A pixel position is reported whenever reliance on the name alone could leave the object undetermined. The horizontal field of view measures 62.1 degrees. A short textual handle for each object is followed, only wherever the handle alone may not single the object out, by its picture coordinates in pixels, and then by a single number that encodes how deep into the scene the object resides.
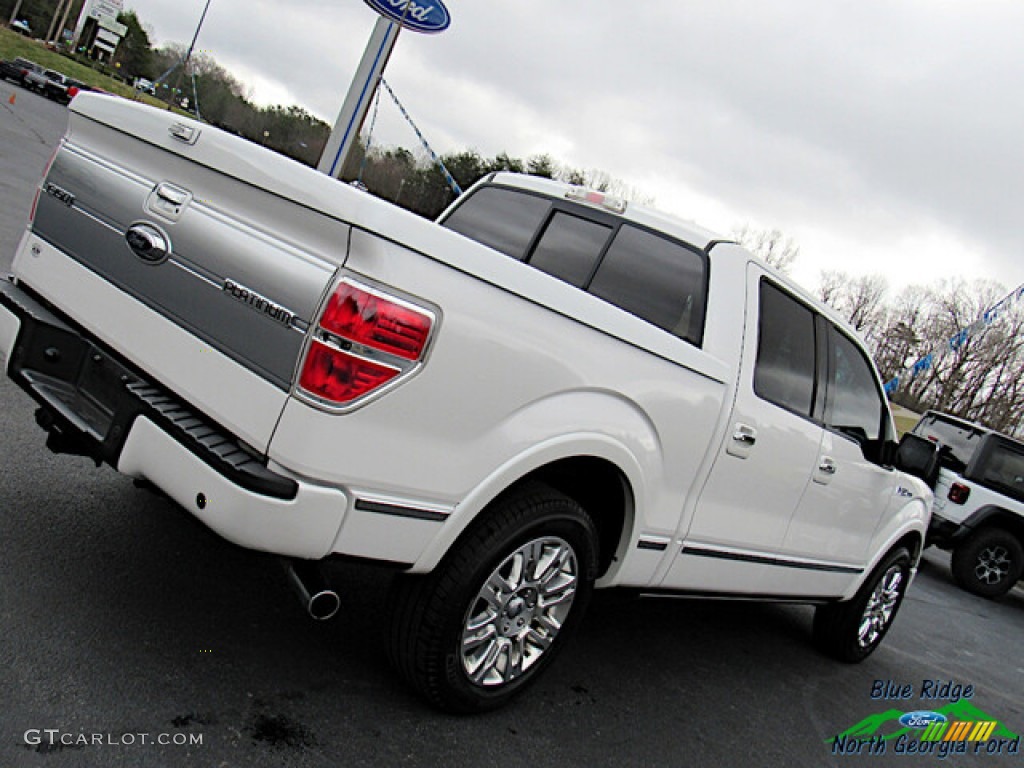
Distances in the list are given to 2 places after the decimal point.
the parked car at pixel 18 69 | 45.62
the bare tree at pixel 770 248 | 52.24
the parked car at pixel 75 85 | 44.94
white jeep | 10.09
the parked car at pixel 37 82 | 45.28
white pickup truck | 2.30
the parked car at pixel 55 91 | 45.12
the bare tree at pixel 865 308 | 61.07
